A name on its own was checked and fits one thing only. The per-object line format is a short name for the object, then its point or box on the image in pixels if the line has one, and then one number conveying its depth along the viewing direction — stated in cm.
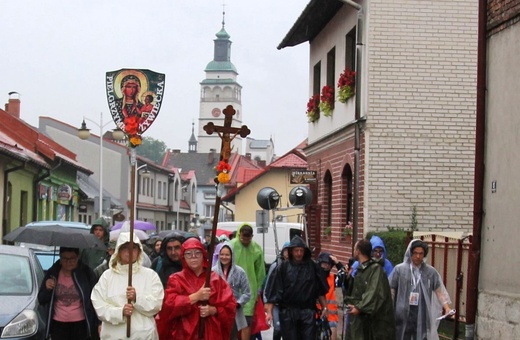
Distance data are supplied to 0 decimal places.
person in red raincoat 944
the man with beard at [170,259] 1250
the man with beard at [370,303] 1191
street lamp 4259
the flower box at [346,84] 2288
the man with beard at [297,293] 1317
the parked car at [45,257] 1895
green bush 1939
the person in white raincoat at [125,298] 973
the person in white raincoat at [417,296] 1271
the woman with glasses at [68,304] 1136
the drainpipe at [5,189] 3347
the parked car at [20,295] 1184
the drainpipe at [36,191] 3959
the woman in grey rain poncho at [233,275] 1359
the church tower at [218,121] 19150
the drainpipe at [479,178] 1377
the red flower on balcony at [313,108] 2803
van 3862
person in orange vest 1559
